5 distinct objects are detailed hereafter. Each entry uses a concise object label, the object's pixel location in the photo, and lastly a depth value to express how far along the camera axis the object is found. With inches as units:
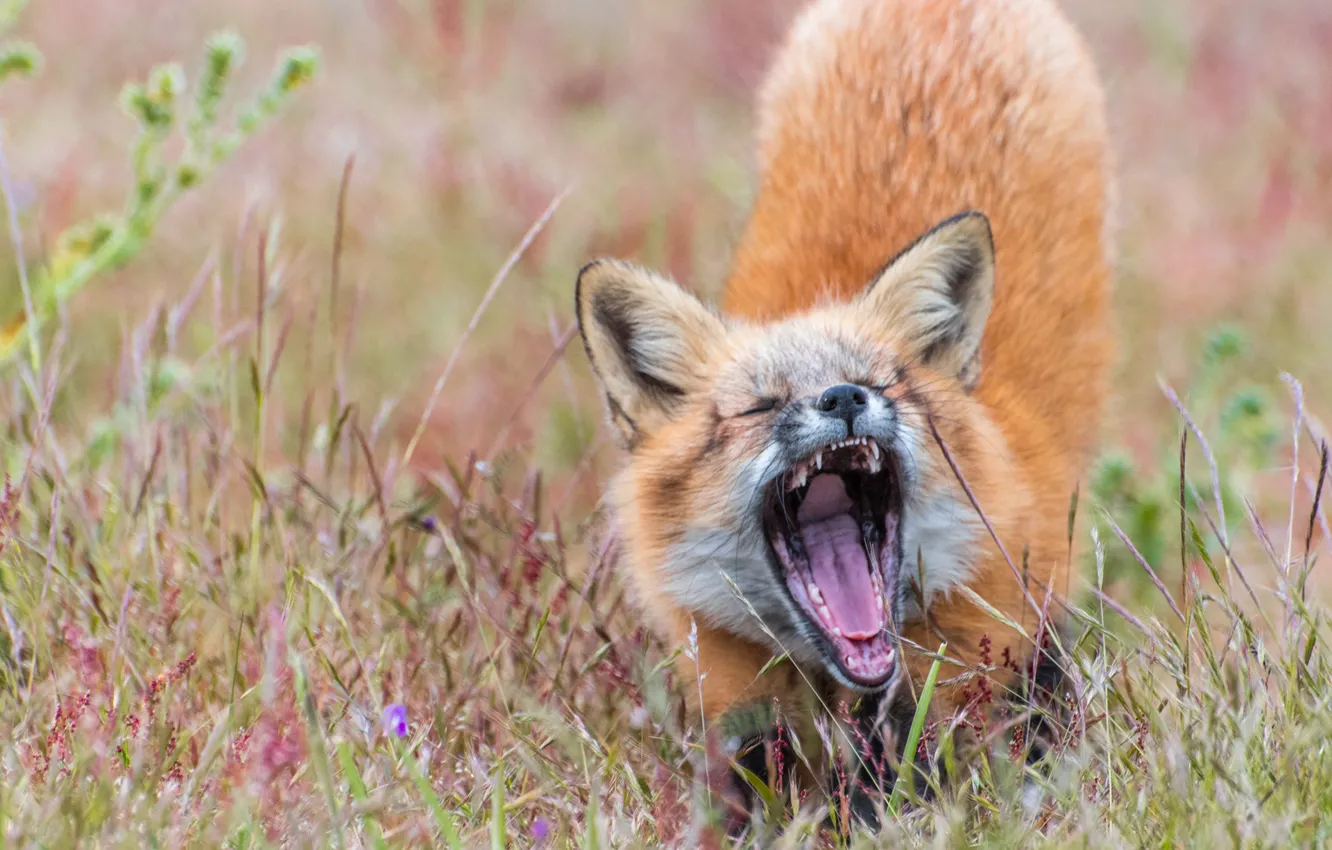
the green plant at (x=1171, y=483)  360.2
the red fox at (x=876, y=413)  249.6
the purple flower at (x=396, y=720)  211.0
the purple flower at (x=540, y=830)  187.0
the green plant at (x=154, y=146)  268.2
